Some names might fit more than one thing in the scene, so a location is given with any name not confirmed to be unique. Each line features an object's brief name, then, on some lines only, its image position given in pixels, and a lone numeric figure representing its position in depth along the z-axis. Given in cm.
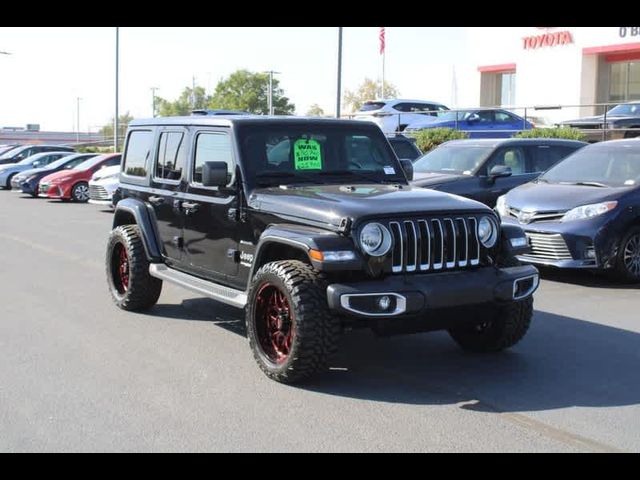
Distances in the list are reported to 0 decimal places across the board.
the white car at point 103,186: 2029
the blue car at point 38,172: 2650
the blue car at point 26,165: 3012
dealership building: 3969
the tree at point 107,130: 9824
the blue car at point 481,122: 2675
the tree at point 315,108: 9000
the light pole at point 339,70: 2372
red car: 2411
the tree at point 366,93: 8719
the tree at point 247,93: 9200
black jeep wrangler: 556
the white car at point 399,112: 2958
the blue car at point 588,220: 963
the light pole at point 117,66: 3739
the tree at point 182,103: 10738
